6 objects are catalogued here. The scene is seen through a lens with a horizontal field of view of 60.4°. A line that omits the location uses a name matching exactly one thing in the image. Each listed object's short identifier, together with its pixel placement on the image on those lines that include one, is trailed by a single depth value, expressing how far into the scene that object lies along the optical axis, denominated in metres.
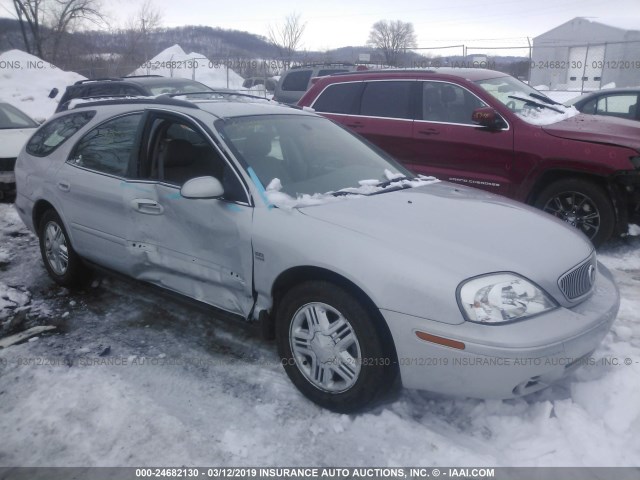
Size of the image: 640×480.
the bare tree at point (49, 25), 39.78
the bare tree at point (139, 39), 42.41
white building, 28.83
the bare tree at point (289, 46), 38.53
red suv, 5.21
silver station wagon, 2.50
